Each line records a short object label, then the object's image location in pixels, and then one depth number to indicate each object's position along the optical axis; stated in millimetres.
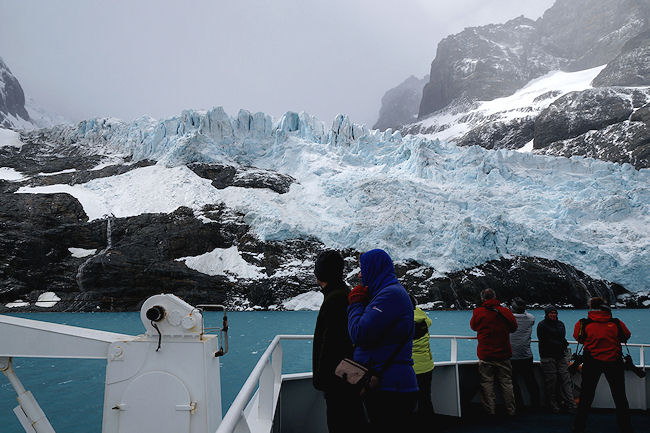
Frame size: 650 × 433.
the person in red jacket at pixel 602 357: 3820
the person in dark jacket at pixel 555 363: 4926
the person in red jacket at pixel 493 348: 4434
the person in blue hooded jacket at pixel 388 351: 1839
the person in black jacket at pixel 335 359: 2186
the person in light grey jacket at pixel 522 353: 4977
